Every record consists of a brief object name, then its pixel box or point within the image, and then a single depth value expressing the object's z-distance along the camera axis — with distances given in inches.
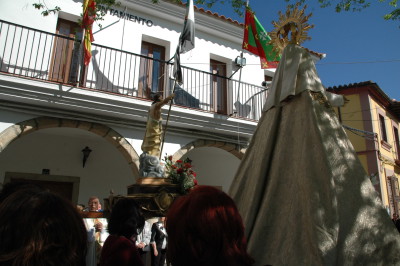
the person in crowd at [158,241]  208.2
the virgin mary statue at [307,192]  62.9
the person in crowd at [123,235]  81.5
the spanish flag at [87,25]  291.6
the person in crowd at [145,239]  200.1
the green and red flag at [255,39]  370.6
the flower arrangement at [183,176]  233.5
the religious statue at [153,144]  259.0
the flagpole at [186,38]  319.0
